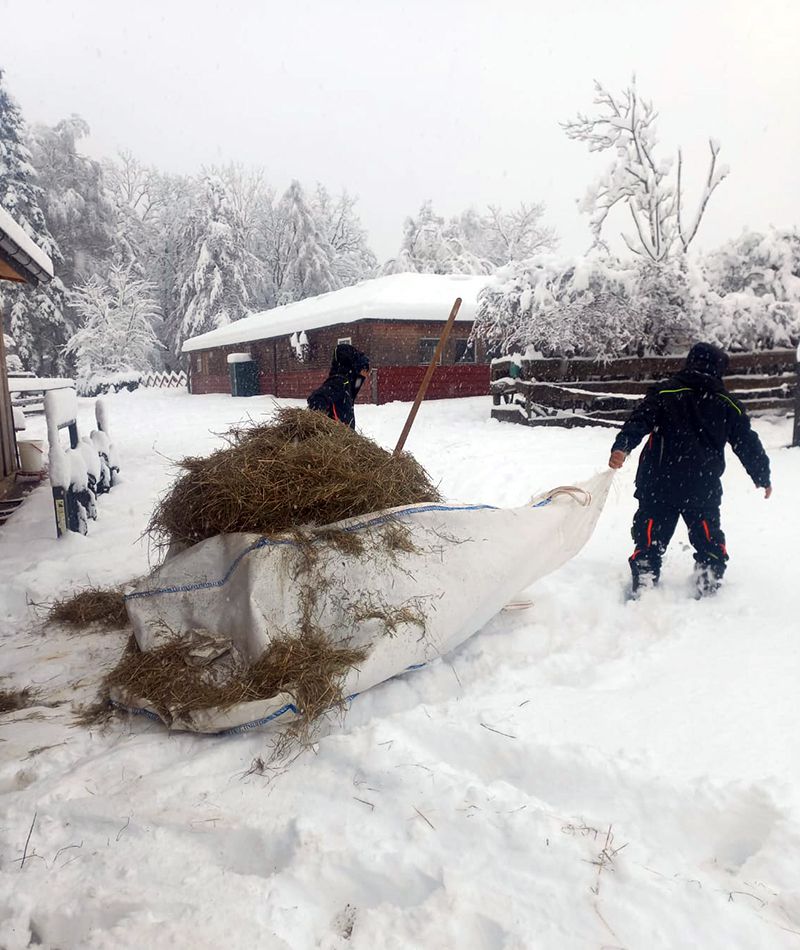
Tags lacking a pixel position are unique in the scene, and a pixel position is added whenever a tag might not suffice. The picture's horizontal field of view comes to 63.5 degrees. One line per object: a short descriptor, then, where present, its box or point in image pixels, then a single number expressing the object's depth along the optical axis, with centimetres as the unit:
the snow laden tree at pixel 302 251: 3800
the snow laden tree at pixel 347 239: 4278
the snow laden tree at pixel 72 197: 3278
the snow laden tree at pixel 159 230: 3647
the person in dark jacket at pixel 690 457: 375
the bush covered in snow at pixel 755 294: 1038
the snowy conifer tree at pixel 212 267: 3547
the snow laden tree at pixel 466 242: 3741
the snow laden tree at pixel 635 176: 1639
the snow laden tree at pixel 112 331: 3117
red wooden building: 1794
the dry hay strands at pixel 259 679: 254
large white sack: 268
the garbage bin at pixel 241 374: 2394
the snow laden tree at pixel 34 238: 2936
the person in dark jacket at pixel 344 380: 481
